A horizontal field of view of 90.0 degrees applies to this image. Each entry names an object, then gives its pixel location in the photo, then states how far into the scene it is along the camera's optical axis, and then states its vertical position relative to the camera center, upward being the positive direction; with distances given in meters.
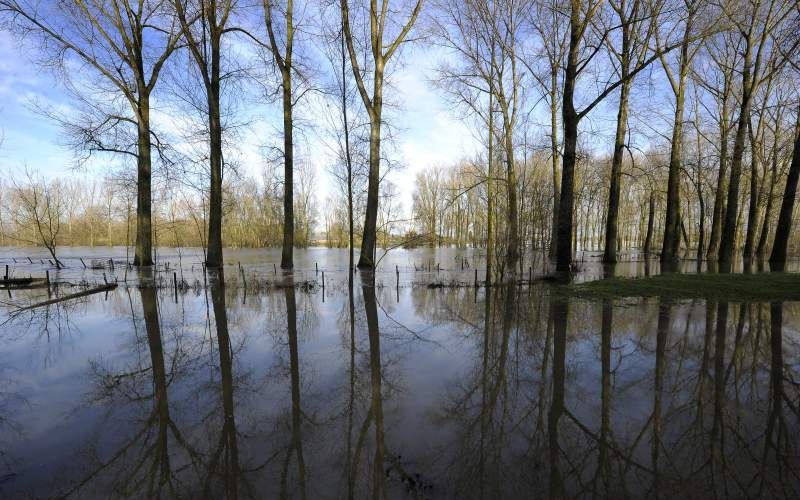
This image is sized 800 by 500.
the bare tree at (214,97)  15.53 +5.83
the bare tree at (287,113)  17.22 +5.64
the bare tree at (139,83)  16.55 +6.86
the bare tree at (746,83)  17.12 +7.51
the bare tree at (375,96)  16.42 +6.15
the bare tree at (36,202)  18.92 +1.80
